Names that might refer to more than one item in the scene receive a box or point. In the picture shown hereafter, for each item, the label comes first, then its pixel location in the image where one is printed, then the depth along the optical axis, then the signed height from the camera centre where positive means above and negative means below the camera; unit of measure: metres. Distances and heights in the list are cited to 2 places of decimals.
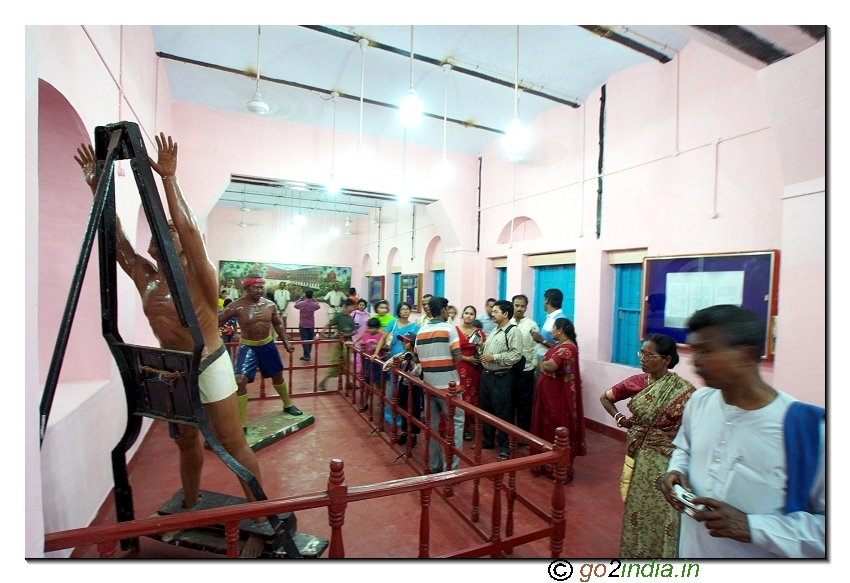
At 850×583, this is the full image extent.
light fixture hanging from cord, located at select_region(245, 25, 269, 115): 3.57 +1.68
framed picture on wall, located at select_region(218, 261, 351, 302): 12.06 +0.33
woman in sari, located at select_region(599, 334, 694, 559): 1.77 -0.80
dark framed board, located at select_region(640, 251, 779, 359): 2.97 +0.05
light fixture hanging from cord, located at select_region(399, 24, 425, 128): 3.07 +1.45
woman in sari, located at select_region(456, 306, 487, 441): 4.04 -0.76
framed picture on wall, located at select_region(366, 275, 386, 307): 11.44 -0.03
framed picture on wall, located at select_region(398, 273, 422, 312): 9.12 -0.06
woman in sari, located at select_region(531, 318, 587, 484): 3.17 -0.87
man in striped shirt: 3.19 -0.55
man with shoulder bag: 3.54 -0.68
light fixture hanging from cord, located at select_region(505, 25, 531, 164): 3.42 +1.36
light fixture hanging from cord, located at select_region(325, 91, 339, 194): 5.39 +1.47
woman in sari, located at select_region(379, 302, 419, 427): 4.30 -0.51
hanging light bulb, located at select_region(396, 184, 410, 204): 5.67 +1.41
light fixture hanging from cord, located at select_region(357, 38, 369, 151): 3.66 +2.34
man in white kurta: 1.08 -0.49
